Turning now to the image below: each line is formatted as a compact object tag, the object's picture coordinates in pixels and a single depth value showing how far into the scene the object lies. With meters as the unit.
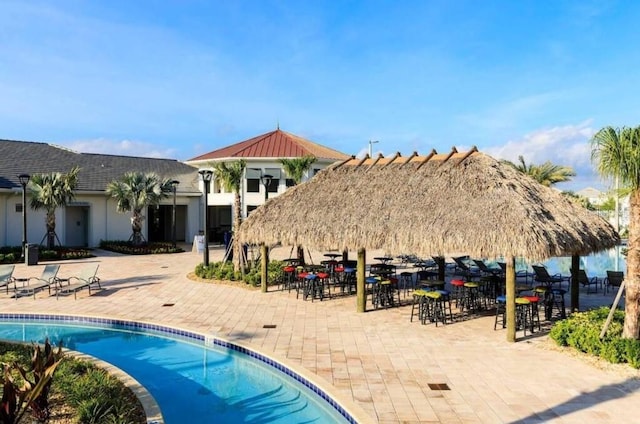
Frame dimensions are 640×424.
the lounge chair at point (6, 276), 15.88
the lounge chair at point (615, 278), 15.69
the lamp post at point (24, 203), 22.25
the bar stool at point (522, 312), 10.92
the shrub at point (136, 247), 27.75
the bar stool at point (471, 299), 13.07
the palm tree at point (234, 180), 19.06
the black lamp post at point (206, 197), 19.81
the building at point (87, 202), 27.47
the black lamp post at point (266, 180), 21.62
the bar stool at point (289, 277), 16.23
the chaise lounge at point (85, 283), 16.02
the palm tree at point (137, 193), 27.77
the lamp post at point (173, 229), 29.07
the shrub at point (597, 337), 8.91
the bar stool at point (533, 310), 11.01
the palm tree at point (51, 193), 24.72
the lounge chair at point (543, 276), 15.08
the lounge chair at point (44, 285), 15.90
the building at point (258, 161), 33.66
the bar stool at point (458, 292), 13.05
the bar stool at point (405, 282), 17.01
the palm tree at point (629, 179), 9.13
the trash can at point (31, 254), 22.31
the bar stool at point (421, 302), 12.19
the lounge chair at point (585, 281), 16.02
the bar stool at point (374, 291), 13.90
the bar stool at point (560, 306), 12.63
